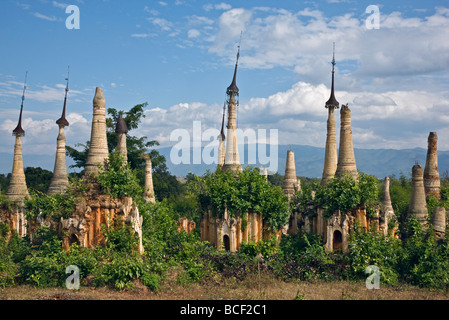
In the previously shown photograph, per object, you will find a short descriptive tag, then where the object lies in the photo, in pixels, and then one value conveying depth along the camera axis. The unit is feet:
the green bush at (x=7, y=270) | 52.60
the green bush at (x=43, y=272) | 52.37
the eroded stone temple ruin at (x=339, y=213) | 64.59
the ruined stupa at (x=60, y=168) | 86.02
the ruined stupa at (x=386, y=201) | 74.64
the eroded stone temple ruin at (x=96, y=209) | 56.08
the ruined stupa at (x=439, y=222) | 67.31
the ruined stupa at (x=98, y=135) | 60.80
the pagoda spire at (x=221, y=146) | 103.86
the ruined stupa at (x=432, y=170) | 78.02
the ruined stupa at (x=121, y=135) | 68.54
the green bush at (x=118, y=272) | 51.37
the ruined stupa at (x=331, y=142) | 76.28
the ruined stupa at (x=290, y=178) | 89.37
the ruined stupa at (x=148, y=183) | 88.02
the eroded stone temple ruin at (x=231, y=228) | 69.51
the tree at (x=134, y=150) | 140.67
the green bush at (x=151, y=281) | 52.26
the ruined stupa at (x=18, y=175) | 87.20
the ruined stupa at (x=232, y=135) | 78.28
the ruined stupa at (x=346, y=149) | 68.18
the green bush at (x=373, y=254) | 60.29
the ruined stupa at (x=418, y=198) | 72.08
